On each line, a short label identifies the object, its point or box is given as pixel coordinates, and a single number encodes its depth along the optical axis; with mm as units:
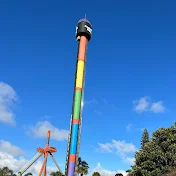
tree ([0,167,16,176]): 98753
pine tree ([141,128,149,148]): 99772
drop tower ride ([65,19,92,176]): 45627
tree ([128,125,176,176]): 59567
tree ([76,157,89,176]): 71193
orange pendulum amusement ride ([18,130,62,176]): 69618
